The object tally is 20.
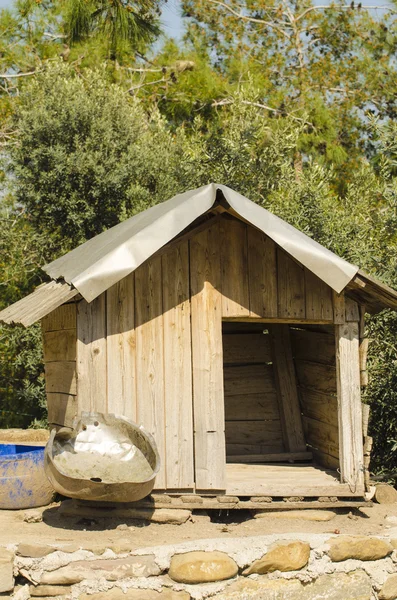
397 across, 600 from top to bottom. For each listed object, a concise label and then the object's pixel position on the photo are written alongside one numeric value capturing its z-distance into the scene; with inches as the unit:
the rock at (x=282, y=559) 212.7
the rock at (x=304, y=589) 211.2
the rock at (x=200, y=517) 239.9
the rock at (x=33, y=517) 235.5
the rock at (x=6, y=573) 199.0
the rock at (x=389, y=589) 229.0
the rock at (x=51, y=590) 200.8
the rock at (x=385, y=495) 277.6
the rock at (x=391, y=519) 251.3
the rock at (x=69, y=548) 202.4
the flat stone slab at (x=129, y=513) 233.3
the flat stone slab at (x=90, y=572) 200.4
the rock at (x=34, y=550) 201.5
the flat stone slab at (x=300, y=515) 247.0
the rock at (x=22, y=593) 199.8
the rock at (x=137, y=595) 199.5
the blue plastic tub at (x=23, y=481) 249.9
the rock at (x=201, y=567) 205.0
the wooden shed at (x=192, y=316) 235.8
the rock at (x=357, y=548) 222.2
